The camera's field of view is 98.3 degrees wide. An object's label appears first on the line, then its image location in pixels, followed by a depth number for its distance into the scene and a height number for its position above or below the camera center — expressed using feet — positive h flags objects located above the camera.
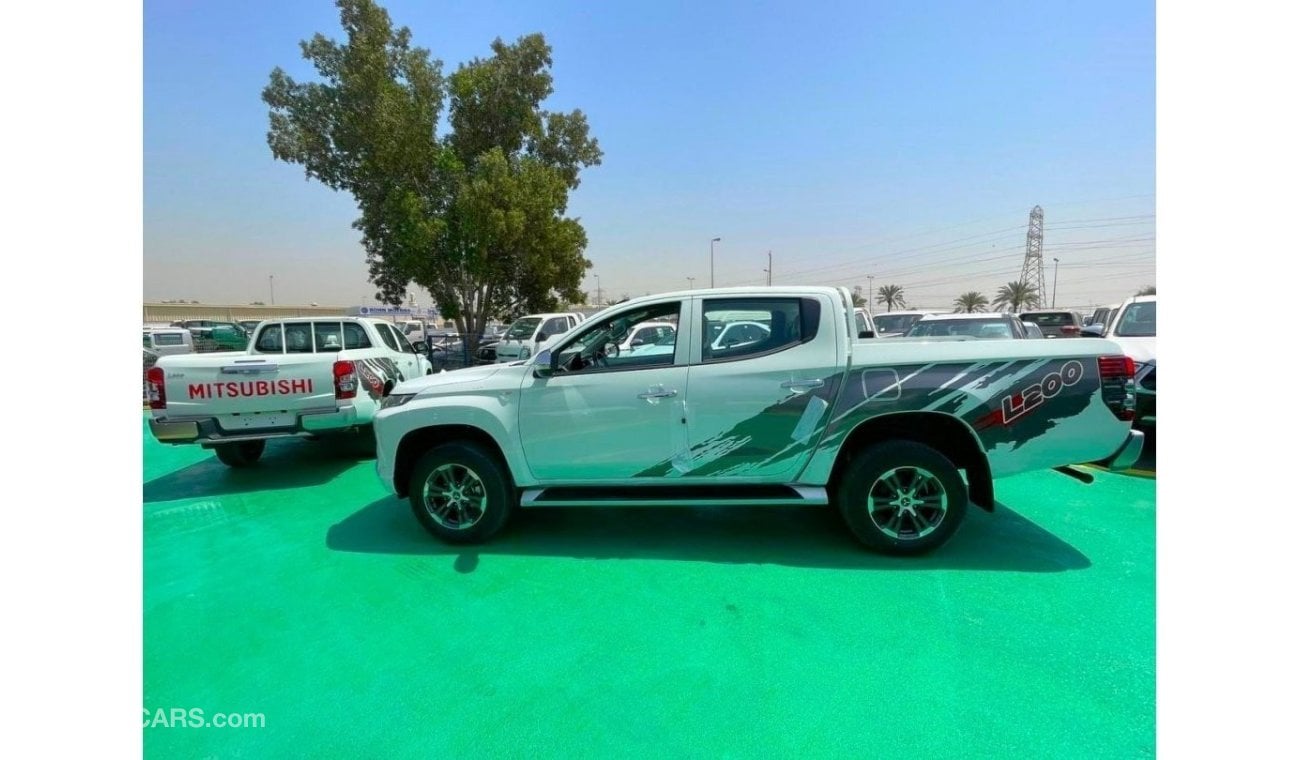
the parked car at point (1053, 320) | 57.11 +4.54
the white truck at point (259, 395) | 18.44 -1.06
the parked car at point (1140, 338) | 20.57 +1.16
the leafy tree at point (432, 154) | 52.01 +20.20
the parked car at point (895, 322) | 56.44 +4.18
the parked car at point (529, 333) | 48.03 +2.74
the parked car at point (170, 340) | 58.08 +2.52
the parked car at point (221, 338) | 78.38 +3.97
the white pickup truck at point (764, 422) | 12.10 -1.34
